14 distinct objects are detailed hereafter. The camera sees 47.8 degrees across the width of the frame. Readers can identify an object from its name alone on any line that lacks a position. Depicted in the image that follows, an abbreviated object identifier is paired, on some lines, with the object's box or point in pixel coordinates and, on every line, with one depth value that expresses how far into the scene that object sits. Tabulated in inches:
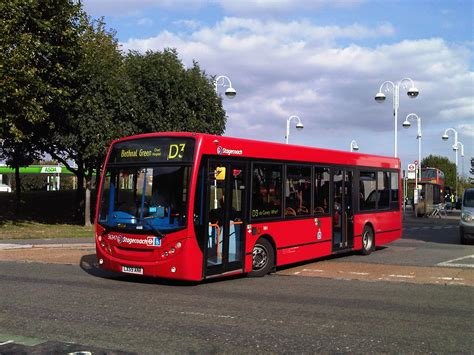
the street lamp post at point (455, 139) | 1827.3
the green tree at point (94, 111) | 915.4
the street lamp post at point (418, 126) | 1421.0
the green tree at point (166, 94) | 973.2
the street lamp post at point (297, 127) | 1260.6
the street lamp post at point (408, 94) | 1140.9
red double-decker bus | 1943.9
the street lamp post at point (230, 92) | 947.3
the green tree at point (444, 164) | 3786.9
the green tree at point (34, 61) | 751.7
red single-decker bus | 375.6
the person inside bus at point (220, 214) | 387.9
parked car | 727.7
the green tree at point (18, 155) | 1051.8
